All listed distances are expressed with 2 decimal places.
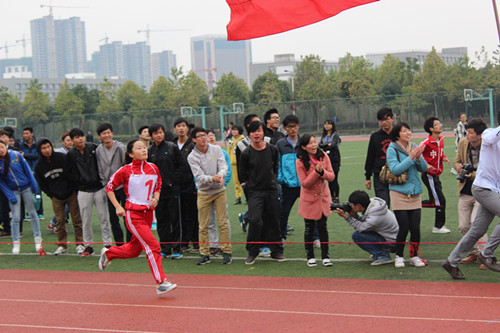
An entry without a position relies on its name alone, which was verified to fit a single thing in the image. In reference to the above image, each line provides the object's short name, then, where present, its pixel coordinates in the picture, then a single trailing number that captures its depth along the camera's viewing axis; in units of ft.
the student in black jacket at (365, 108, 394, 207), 29.84
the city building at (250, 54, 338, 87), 633.61
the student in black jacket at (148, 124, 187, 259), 30.66
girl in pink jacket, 26.96
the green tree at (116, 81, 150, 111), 241.35
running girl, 23.76
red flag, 23.84
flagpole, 21.57
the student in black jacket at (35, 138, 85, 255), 32.58
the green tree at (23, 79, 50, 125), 246.68
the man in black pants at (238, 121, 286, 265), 28.32
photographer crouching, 26.37
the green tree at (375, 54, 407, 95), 208.85
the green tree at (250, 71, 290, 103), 225.15
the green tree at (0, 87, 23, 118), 243.54
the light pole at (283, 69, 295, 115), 162.18
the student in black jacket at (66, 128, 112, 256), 31.35
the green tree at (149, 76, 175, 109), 232.32
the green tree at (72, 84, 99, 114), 257.96
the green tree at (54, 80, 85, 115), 246.68
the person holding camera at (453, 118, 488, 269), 25.12
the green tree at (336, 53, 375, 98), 205.46
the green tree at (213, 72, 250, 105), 235.61
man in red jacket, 31.60
